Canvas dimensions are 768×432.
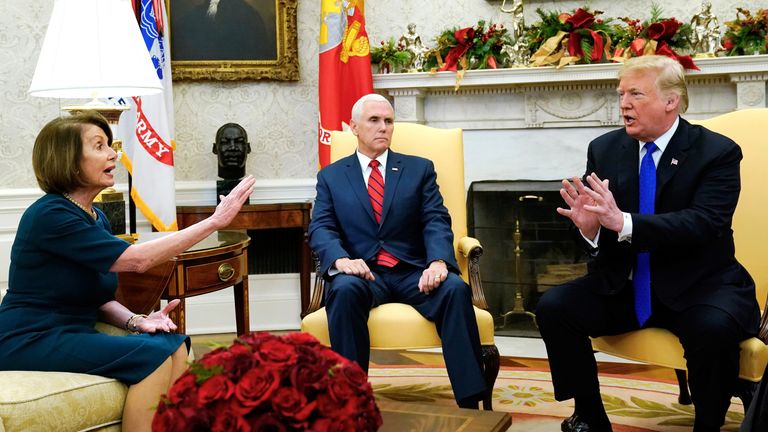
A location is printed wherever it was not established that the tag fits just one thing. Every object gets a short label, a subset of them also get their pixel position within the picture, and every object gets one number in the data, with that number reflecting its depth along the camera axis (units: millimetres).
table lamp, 3443
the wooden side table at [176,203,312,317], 5266
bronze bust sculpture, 5316
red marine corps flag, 5320
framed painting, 5562
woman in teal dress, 2645
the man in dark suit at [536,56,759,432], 3064
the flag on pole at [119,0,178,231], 4953
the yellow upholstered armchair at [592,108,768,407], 3125
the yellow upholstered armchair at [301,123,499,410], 3408
